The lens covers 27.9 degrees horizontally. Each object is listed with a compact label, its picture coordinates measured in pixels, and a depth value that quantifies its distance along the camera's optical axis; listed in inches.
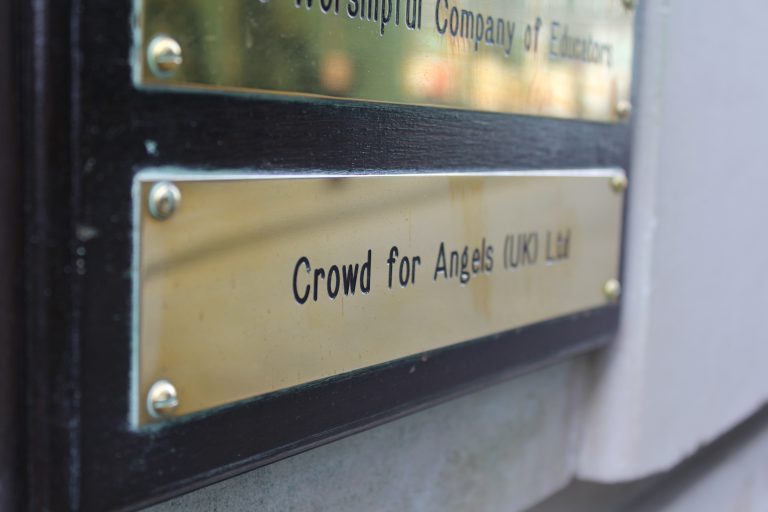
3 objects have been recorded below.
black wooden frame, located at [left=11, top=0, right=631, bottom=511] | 14.8
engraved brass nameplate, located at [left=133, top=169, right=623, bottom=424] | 15.7
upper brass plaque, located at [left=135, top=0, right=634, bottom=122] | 15.6
